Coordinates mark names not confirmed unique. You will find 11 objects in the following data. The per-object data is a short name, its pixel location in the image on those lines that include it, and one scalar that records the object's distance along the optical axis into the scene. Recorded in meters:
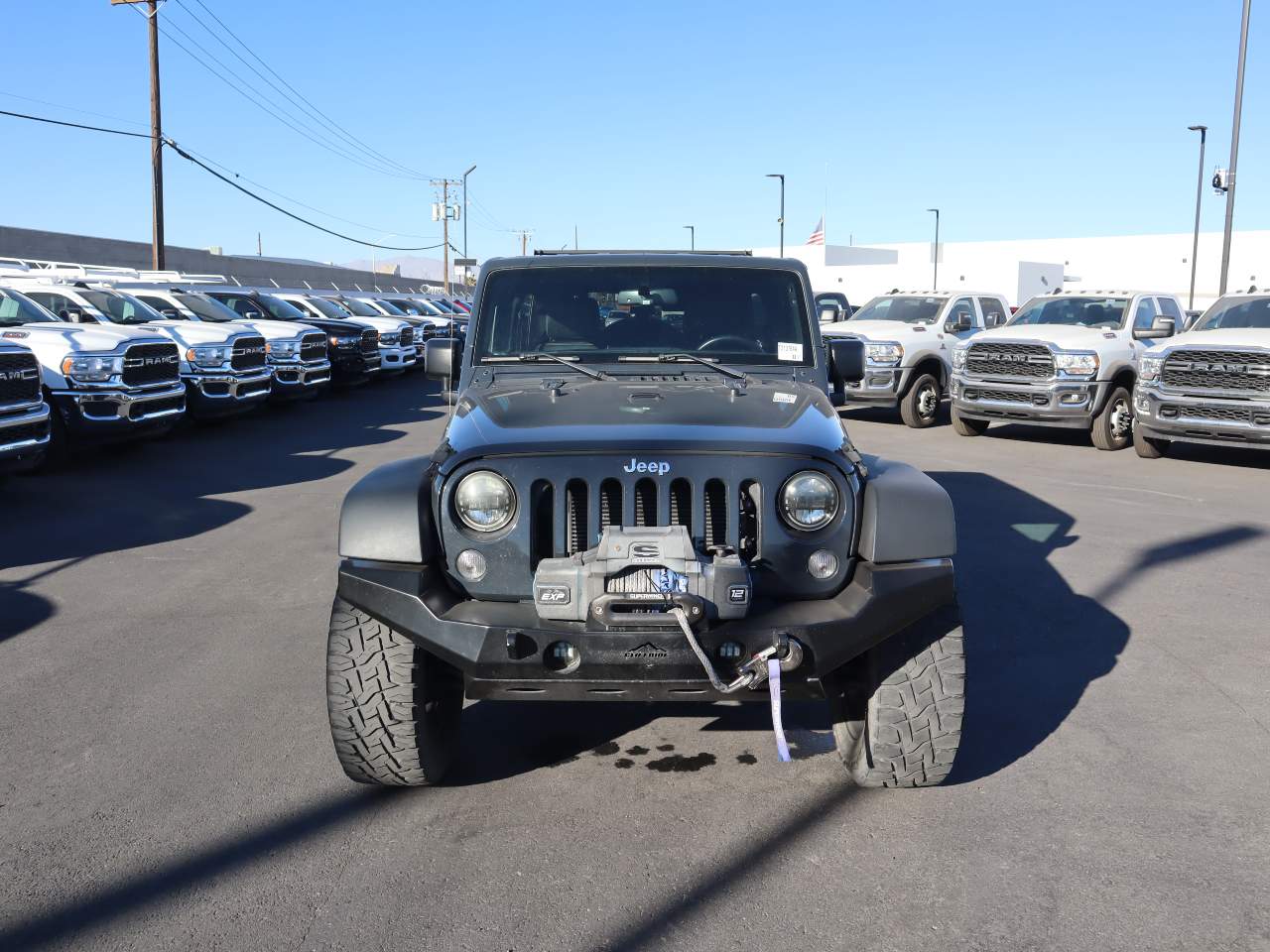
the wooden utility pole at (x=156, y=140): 26.28
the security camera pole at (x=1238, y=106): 22.59
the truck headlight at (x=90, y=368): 11.99
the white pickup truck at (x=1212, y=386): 12.09
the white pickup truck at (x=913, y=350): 16.67
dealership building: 65.69
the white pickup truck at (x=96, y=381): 11.93
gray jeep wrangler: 3.61
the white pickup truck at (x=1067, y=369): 14.27
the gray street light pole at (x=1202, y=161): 38.25
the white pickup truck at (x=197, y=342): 15.03
